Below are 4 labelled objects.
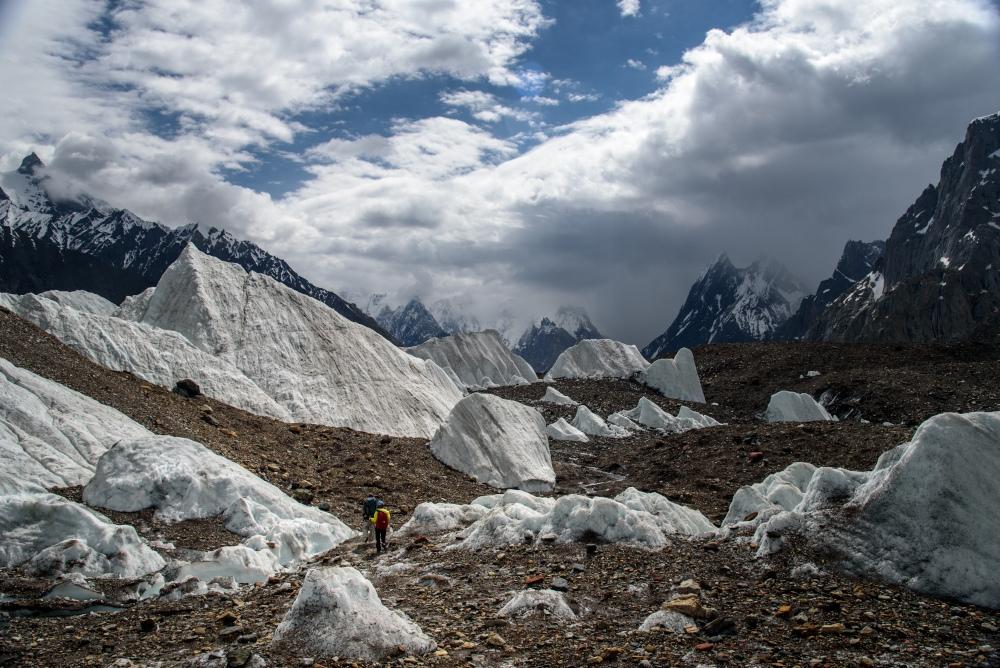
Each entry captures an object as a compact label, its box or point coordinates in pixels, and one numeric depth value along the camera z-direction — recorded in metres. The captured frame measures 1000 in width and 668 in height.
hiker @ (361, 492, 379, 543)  17.91
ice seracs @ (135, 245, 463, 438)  35.62
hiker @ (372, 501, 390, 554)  16.09
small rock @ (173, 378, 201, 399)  28.85
